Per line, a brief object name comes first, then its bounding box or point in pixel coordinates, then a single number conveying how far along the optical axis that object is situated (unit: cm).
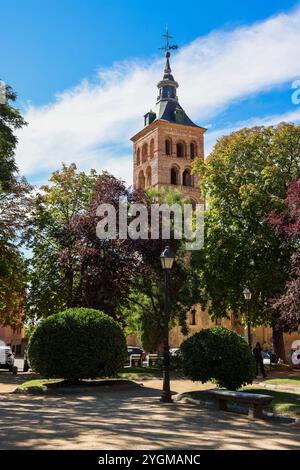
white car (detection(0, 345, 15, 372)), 2995
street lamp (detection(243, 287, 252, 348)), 2459
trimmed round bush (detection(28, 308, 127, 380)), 1691
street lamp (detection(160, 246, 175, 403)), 1453
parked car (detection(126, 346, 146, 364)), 4238
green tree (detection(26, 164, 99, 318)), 2918
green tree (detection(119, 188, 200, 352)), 2556
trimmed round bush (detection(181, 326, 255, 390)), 1415
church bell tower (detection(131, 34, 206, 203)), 6450
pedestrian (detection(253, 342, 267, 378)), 2428
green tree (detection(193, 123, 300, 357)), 2902
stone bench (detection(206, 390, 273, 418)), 1116
